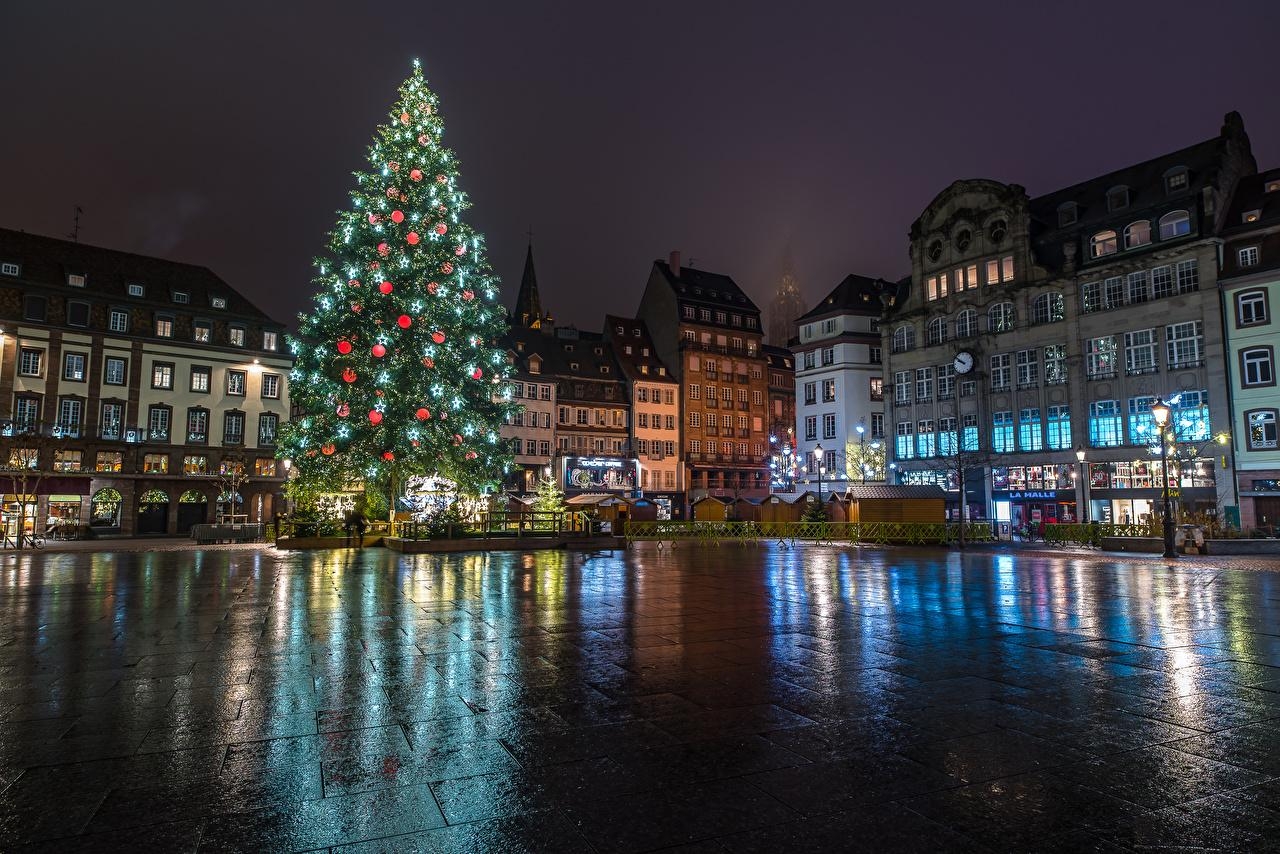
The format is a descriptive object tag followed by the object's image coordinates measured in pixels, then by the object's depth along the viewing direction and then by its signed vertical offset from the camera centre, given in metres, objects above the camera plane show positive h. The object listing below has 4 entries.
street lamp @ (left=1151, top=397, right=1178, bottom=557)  27.02 +1.86
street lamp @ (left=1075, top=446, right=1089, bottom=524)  49.62 +0.30
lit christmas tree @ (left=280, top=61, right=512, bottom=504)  29.05 +6.70
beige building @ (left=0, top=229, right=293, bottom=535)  50.88 +8.34
